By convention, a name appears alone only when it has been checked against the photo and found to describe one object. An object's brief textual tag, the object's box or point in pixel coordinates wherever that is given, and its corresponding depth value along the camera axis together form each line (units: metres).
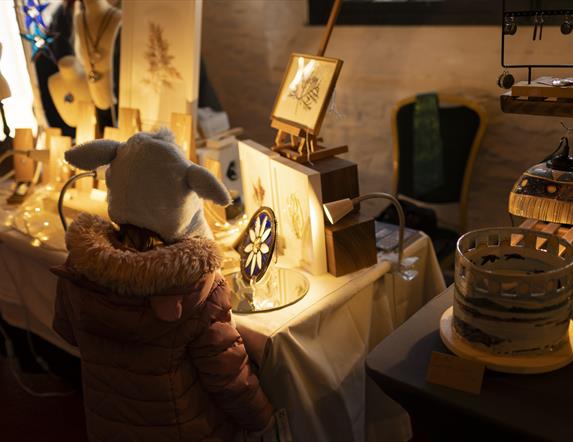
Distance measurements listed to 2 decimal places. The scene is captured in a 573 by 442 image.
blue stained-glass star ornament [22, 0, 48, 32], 2.72
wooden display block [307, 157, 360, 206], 1.80
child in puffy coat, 1.48
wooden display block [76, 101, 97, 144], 2.56
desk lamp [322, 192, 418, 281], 1.73
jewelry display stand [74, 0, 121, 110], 2.54
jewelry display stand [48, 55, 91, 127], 2.62
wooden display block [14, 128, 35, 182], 2.72
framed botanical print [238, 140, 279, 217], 1.96
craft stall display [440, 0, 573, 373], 1.19
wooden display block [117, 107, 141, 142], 2.43
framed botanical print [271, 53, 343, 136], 1.80
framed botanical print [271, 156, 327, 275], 1.79
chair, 2.79
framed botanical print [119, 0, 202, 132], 2.27
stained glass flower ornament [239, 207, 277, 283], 1.74
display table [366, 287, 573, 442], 1.15
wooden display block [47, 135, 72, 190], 2.54
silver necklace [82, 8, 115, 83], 2.54
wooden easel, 1.88
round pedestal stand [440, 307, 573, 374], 1.23
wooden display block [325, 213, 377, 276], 1.83
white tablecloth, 1.67
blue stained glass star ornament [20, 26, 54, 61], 2.74
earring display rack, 1.33
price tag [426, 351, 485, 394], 1.23
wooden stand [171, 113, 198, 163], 2.23
